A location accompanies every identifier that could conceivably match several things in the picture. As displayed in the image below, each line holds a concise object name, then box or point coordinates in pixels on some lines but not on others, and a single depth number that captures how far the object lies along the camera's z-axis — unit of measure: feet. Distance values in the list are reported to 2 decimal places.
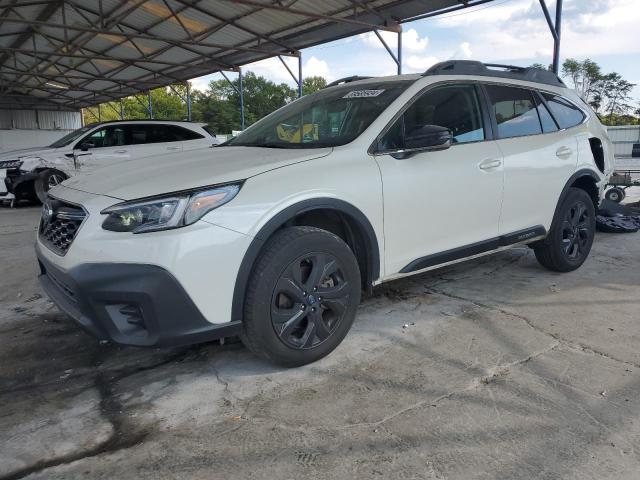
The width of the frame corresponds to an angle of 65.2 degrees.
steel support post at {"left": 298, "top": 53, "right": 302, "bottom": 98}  46.28
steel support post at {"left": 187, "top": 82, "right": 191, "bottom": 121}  66.50
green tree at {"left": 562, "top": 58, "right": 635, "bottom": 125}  176.96
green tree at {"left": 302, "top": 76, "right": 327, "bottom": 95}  239.09
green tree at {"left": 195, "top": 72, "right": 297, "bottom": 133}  177.68
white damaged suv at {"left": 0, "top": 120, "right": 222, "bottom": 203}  33.40
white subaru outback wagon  7.97
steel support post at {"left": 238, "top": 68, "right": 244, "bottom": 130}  53.69
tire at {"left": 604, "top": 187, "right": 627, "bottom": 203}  31.78
